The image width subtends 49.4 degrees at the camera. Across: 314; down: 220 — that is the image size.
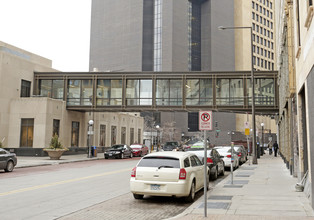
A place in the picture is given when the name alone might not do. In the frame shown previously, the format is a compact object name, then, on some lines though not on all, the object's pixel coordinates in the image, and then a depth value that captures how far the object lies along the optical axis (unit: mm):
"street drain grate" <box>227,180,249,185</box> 14772
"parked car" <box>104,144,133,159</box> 34919
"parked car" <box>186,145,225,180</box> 15955
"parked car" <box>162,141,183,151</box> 42803
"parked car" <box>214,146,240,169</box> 21547
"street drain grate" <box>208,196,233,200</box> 10891
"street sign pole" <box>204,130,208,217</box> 8150
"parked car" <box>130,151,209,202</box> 10141
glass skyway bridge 39906
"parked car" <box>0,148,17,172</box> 19516
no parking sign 9102
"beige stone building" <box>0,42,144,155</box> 35781
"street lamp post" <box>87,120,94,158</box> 35309
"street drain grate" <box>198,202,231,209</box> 9444
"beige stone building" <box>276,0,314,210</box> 9031
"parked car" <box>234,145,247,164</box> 26694
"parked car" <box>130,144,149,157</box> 39281
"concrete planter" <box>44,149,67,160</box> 30766
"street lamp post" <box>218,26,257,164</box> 26231
